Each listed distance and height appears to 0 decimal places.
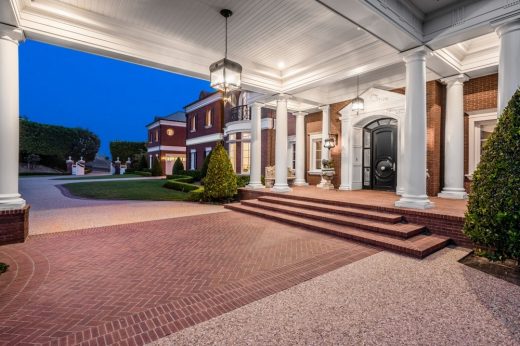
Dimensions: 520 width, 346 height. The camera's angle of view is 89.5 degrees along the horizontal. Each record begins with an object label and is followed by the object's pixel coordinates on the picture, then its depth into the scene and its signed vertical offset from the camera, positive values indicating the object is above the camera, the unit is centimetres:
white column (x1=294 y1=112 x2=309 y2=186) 1339 +111
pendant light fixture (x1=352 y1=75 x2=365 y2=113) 941 +243
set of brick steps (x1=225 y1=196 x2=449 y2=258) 484 -124
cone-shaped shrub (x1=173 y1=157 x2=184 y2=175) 2606 +32
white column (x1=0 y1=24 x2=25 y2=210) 501 +100
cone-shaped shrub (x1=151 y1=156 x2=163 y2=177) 2911 +12
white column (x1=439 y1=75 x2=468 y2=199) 800 +107
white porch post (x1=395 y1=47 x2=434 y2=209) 616 +91
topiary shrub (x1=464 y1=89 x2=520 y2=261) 373 -33
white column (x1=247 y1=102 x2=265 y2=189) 1093 +111
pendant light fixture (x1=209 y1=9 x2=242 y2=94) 551 +206
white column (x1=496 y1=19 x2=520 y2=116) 471 +199
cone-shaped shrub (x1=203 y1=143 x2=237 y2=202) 1035 -30
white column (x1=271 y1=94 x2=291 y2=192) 1003 +110
